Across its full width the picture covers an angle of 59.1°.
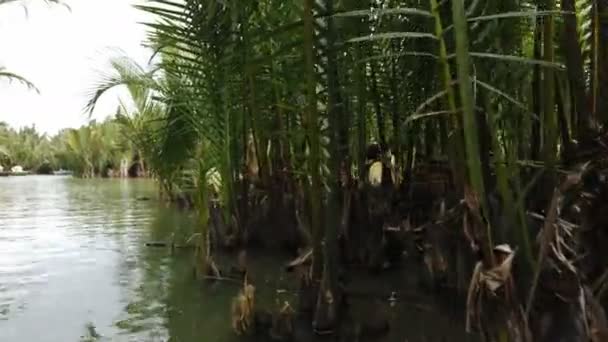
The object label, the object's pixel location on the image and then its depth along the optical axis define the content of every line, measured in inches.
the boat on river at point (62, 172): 2015.3
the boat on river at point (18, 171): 1860.2
